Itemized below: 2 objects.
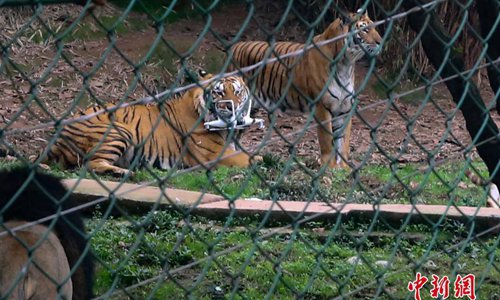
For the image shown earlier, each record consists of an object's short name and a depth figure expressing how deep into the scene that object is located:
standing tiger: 19.87
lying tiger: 17.92
